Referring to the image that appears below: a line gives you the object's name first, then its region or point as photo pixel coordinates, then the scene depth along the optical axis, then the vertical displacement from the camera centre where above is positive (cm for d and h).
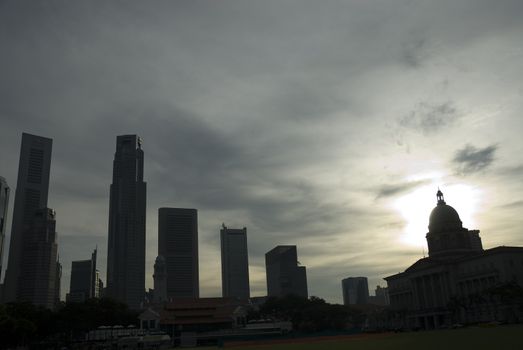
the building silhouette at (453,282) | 11838 +914
